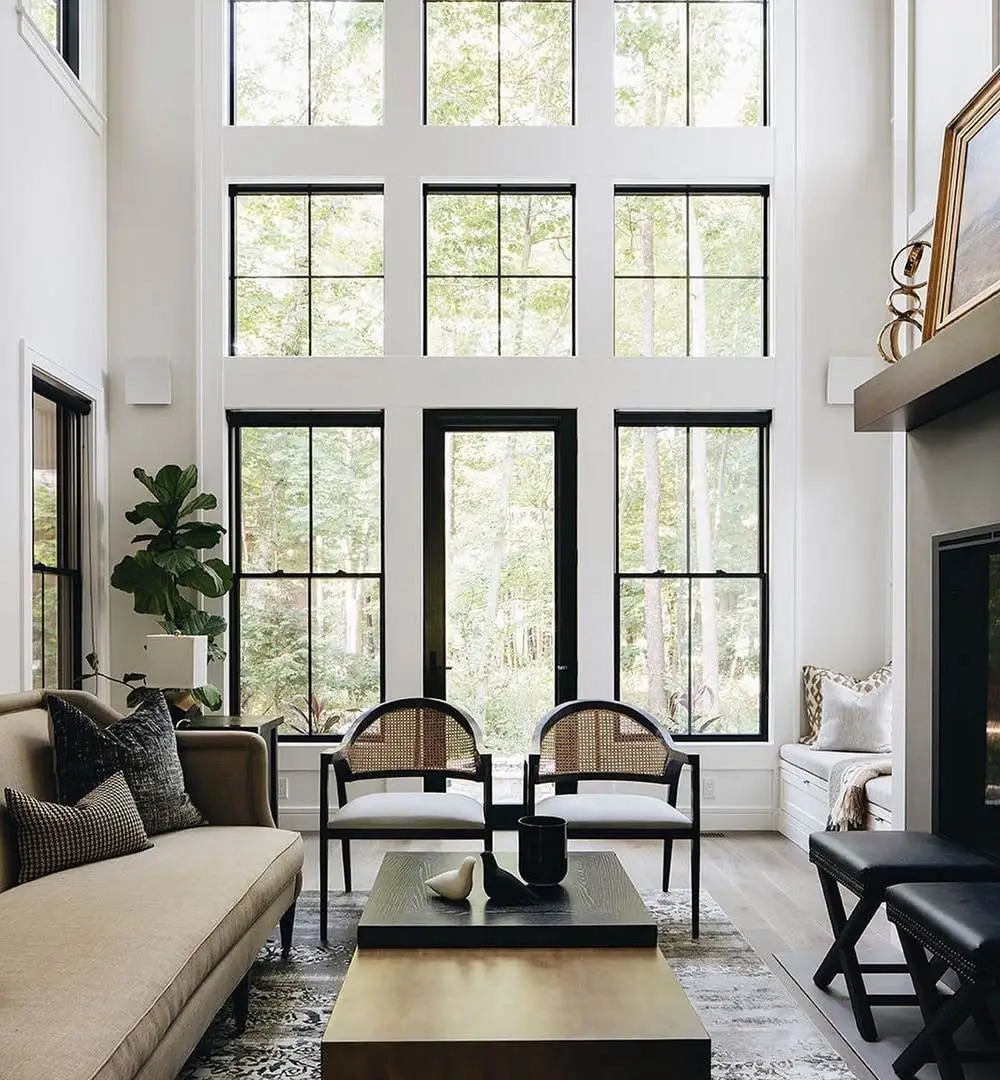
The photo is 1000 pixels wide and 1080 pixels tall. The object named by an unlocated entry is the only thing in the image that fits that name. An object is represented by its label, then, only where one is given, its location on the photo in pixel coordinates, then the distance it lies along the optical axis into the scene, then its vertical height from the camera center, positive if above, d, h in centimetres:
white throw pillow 534 -84
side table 490 -79
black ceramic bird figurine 279 -85
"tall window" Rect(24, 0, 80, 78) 498 +238
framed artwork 300 +92
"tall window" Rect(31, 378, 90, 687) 488 +5
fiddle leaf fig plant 521 -9
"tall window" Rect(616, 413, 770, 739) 579 -14
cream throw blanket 470 -105
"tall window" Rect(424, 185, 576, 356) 581 +142
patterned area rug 290 -135
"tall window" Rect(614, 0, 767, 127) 586 +251
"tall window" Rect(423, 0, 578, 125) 586 +255
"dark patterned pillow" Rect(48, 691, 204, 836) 330 -64
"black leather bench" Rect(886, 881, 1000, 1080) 238 -90
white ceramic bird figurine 282 -85
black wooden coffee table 257 -89
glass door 578 -11
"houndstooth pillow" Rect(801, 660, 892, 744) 548 -68
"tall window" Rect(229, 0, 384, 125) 586 +251
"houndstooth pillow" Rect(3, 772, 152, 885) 296 -77
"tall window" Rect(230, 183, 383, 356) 580 +142
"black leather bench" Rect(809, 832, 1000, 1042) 303 -90
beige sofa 198 -85
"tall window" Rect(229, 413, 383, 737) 579 -17
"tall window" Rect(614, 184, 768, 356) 582 +140
